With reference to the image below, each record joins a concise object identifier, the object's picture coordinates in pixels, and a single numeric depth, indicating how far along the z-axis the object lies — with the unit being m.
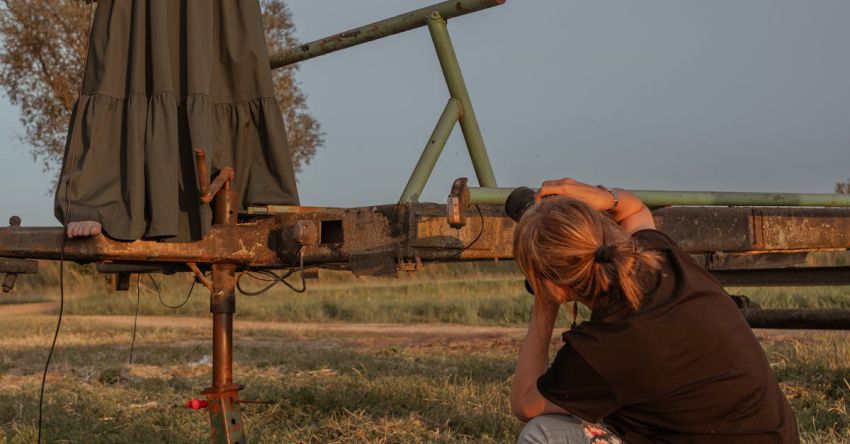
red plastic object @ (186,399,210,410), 3.69
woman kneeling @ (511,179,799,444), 2.38
